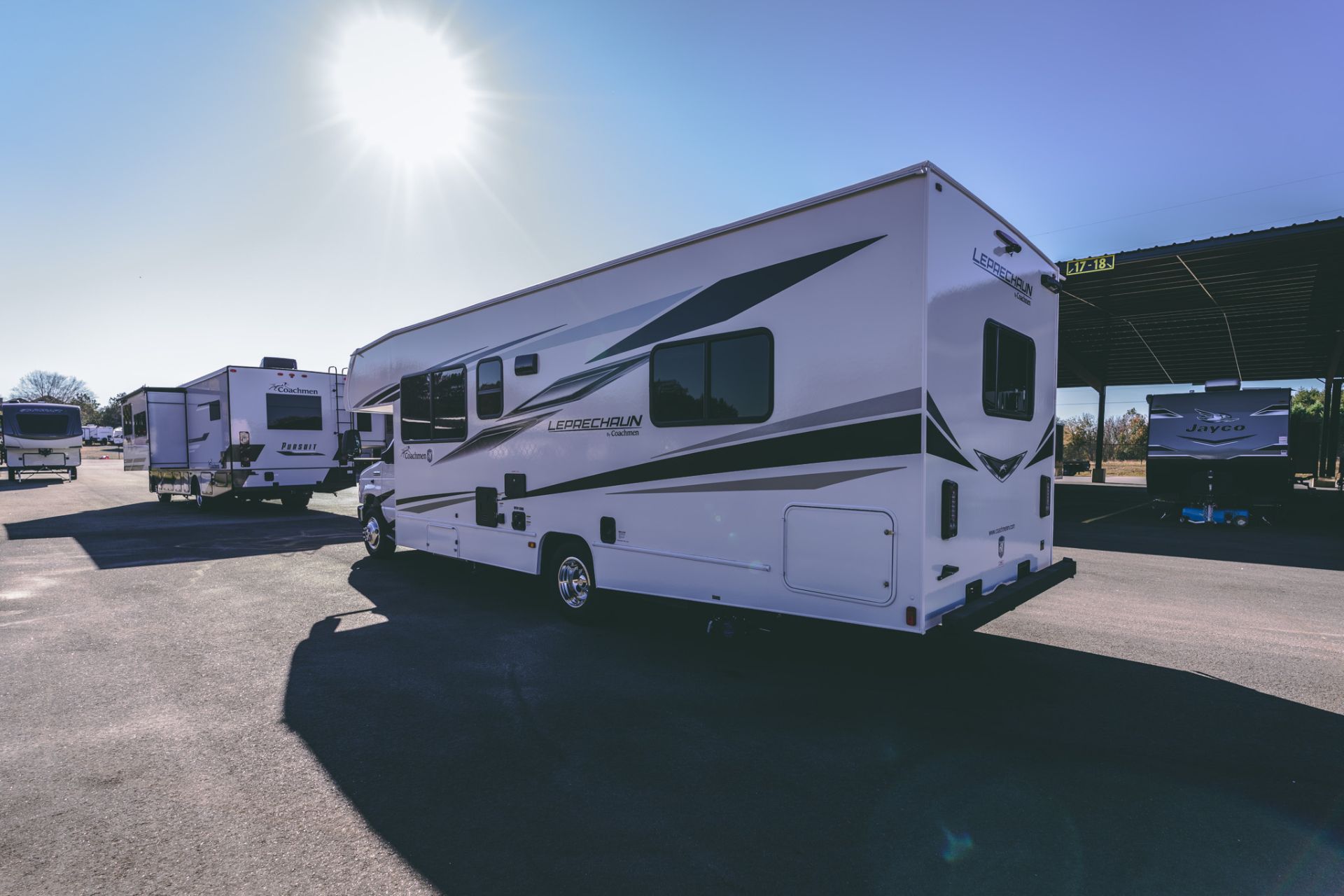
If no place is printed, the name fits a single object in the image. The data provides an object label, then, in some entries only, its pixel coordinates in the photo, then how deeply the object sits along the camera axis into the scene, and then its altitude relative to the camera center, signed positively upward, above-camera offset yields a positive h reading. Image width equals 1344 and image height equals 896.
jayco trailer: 14.53 -0.51
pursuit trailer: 14.80 -0.02
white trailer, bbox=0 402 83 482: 27.47 -0.21
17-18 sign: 15.95 +3.87
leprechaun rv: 4.21 +0.10
